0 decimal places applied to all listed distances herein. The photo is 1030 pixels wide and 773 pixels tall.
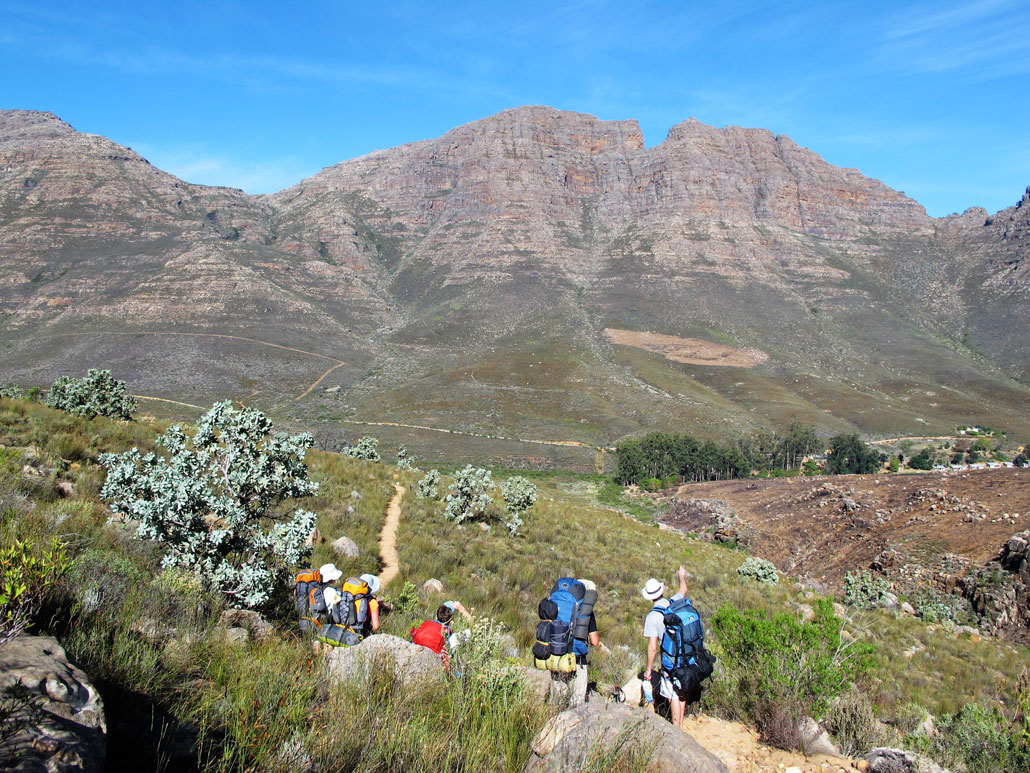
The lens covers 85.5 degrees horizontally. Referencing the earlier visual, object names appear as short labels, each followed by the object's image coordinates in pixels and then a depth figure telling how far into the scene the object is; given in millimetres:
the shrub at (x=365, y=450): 32572
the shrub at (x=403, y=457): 40069
